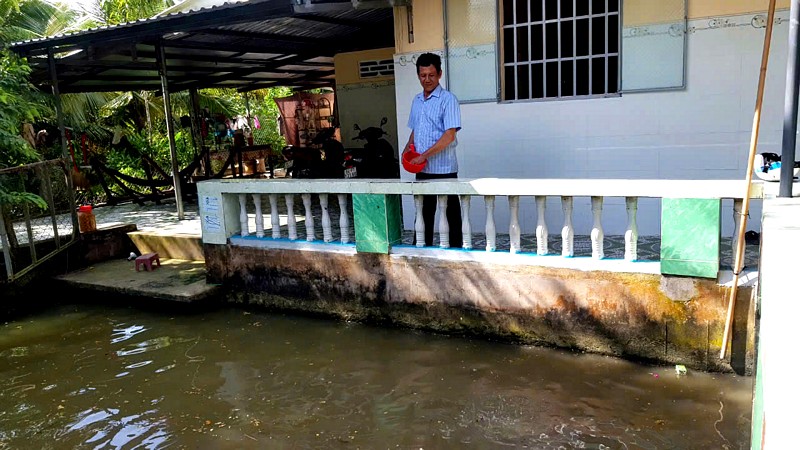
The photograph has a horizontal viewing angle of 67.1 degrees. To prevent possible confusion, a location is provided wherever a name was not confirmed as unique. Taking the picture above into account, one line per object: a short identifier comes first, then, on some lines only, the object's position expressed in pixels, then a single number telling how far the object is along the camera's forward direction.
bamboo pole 3.46
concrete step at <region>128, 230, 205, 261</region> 7.57
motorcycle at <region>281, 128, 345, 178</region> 10.20
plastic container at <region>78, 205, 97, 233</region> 8.05
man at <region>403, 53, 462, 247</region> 5.09
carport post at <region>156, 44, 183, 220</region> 7.96
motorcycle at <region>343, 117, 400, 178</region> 9.80
